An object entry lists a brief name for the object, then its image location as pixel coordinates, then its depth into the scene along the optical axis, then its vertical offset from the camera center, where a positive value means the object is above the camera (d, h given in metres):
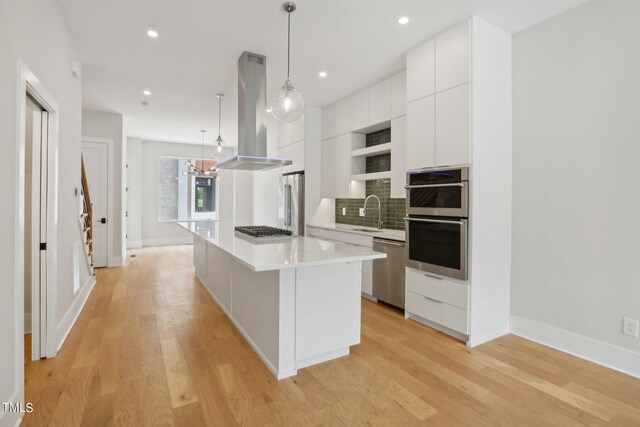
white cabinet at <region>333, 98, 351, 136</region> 4.70 +1.41
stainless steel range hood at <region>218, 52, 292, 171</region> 3.47 +1.14
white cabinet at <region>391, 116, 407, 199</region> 3.66 +0.65
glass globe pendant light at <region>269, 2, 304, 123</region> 2.52 +0.86
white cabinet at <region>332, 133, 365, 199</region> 4.65 +0.67
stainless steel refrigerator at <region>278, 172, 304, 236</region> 5.21 +0.15
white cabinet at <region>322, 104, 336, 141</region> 5.02 +1.44
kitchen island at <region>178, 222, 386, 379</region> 2.19 -0.67
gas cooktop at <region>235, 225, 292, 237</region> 3.18 -0.22
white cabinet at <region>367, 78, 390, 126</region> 3.98 +1.41
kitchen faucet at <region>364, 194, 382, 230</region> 4.44 +0.04
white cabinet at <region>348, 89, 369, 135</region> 4.33 +1.42
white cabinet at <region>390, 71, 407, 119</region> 3.73 +1.40
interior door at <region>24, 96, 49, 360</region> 2.44 -0.16
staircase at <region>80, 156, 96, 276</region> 4.54 -0.14
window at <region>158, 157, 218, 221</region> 8.70 +0.48
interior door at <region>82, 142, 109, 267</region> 5.64 +0.30
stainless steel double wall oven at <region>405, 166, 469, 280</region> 2.77 -0.07
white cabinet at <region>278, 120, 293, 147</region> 5.60 +1.41
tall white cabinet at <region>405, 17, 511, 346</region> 2.75 +0.59
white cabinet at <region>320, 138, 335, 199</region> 4.99 +0.67
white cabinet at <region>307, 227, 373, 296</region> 3.87 -0.40
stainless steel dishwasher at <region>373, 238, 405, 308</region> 3.51 -0.71
